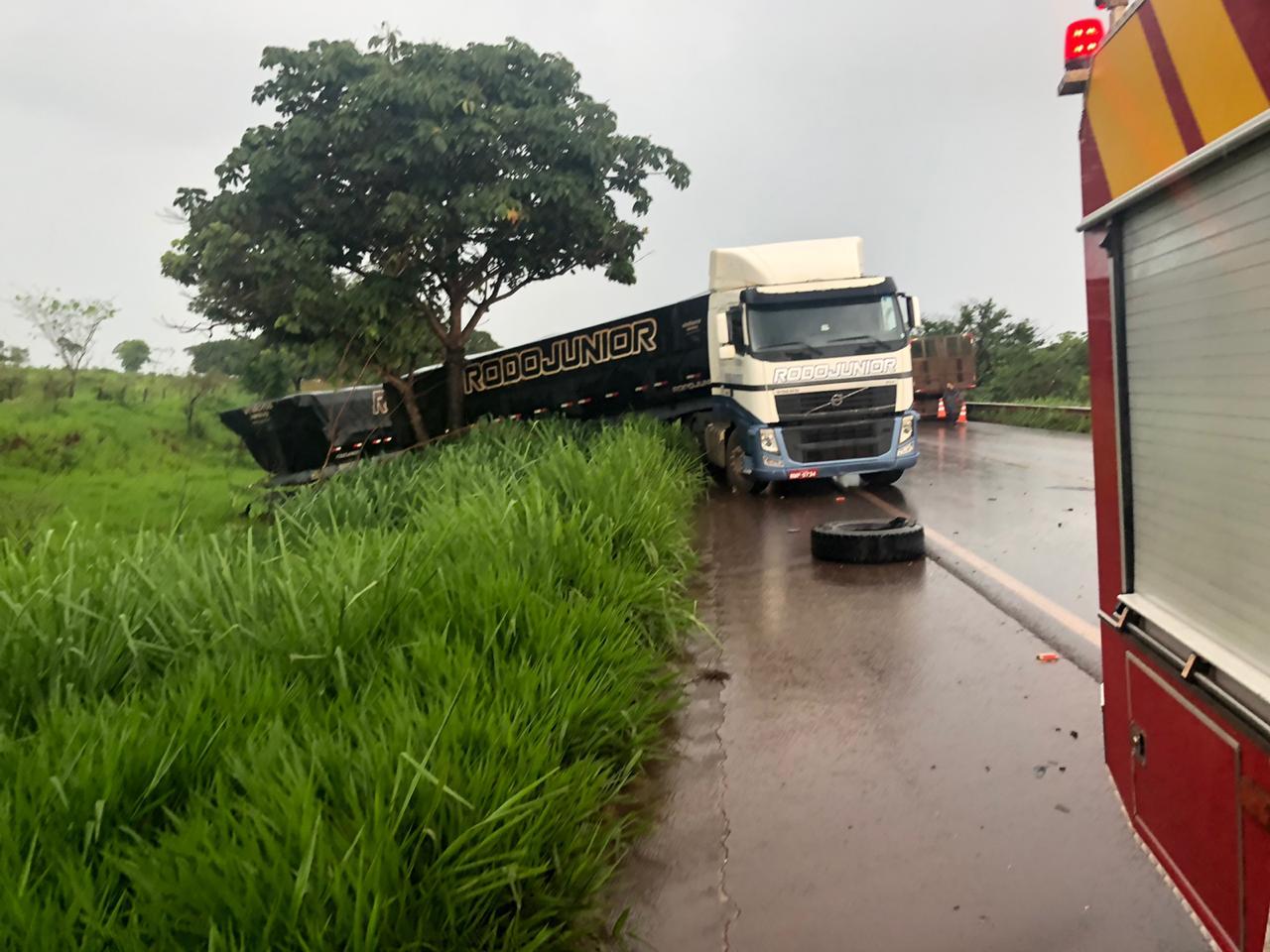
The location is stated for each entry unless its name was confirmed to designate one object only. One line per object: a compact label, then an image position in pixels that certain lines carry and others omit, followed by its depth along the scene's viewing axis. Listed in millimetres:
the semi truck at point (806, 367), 13812
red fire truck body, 1925
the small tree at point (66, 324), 27692
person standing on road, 29922
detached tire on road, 8867
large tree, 18625
